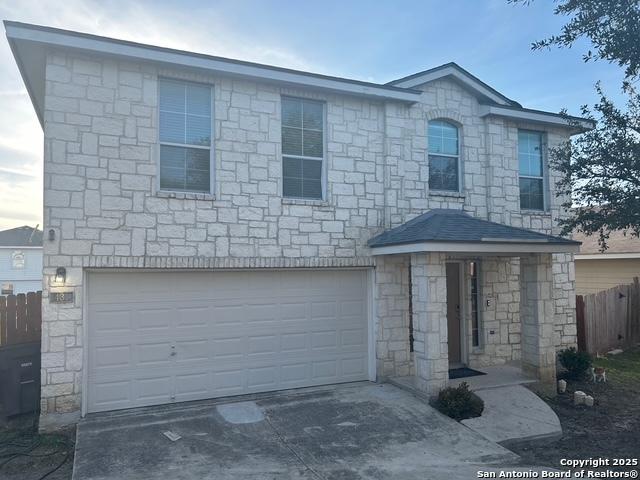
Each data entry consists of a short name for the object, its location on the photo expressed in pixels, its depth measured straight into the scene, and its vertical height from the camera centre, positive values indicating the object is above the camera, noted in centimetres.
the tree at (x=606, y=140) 619 +201
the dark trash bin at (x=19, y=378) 709 -190
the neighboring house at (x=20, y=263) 2694 -10
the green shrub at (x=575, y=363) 988 -236
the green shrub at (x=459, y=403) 720 -238
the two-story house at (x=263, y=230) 723 +55
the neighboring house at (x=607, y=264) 1669 -24
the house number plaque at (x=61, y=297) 693 -56
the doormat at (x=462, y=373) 933 -244
